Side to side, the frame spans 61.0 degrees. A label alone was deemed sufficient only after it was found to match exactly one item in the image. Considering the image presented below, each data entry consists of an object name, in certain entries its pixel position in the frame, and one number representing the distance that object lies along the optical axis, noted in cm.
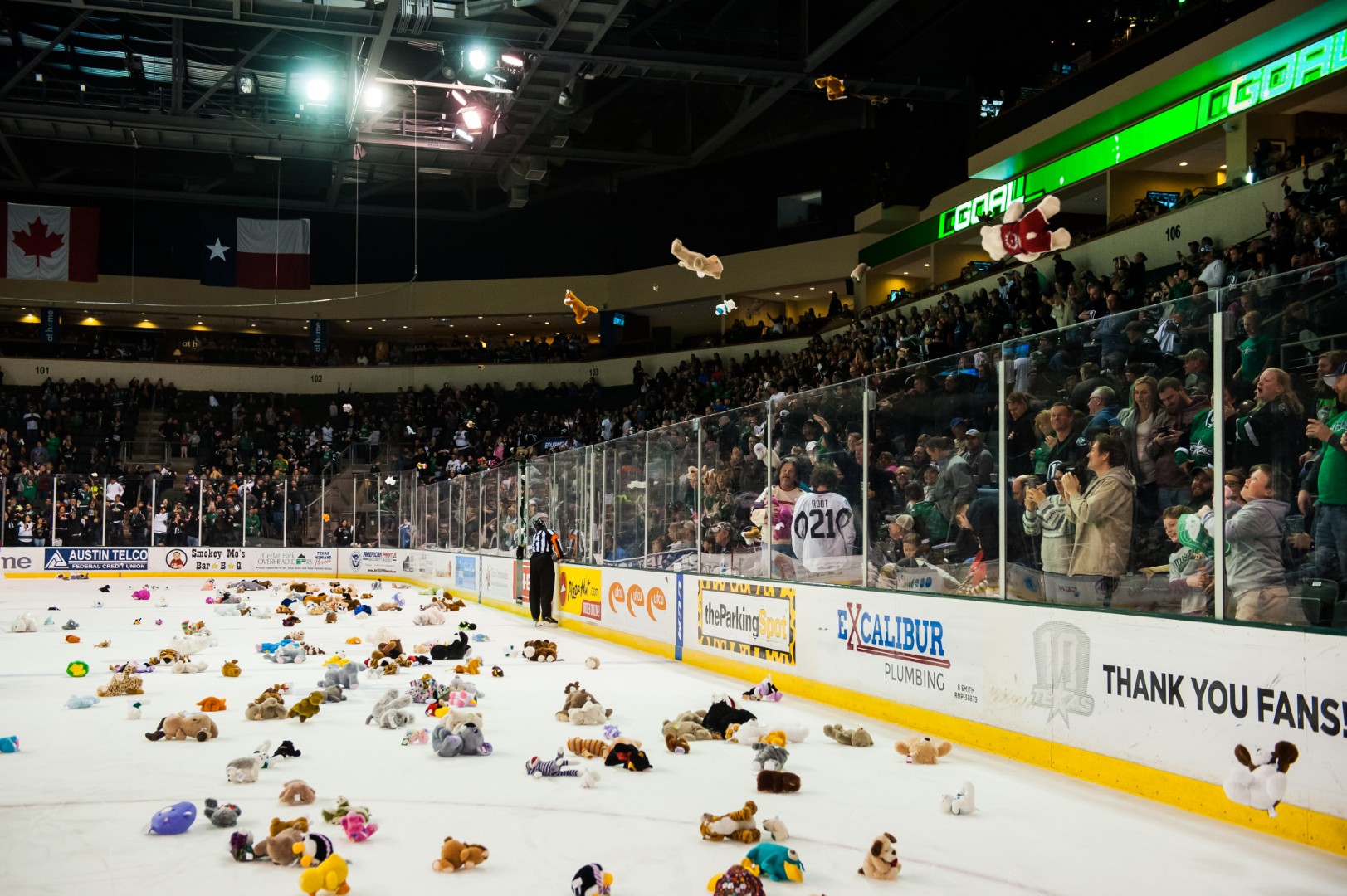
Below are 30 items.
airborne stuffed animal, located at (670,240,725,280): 1642
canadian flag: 3447
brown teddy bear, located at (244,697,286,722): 823
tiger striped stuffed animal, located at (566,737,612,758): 686
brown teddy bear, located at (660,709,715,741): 753
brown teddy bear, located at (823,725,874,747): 744
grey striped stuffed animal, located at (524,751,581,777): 632
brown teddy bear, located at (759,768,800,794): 604
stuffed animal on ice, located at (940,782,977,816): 561
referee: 1700
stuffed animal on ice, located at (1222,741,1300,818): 503
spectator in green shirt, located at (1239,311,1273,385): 552
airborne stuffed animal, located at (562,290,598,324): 1991
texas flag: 3497
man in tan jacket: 637
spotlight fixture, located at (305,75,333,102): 2377
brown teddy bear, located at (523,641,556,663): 1244
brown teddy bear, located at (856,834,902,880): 445
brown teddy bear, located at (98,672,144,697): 929
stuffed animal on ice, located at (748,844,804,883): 442
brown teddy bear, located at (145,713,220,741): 734
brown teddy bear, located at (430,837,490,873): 448
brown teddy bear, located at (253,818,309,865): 452
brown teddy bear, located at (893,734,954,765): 692
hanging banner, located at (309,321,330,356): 4297
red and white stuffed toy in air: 1298
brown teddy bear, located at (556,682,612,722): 834
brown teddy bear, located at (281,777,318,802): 556
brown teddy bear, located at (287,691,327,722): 816
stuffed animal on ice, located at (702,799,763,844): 497
